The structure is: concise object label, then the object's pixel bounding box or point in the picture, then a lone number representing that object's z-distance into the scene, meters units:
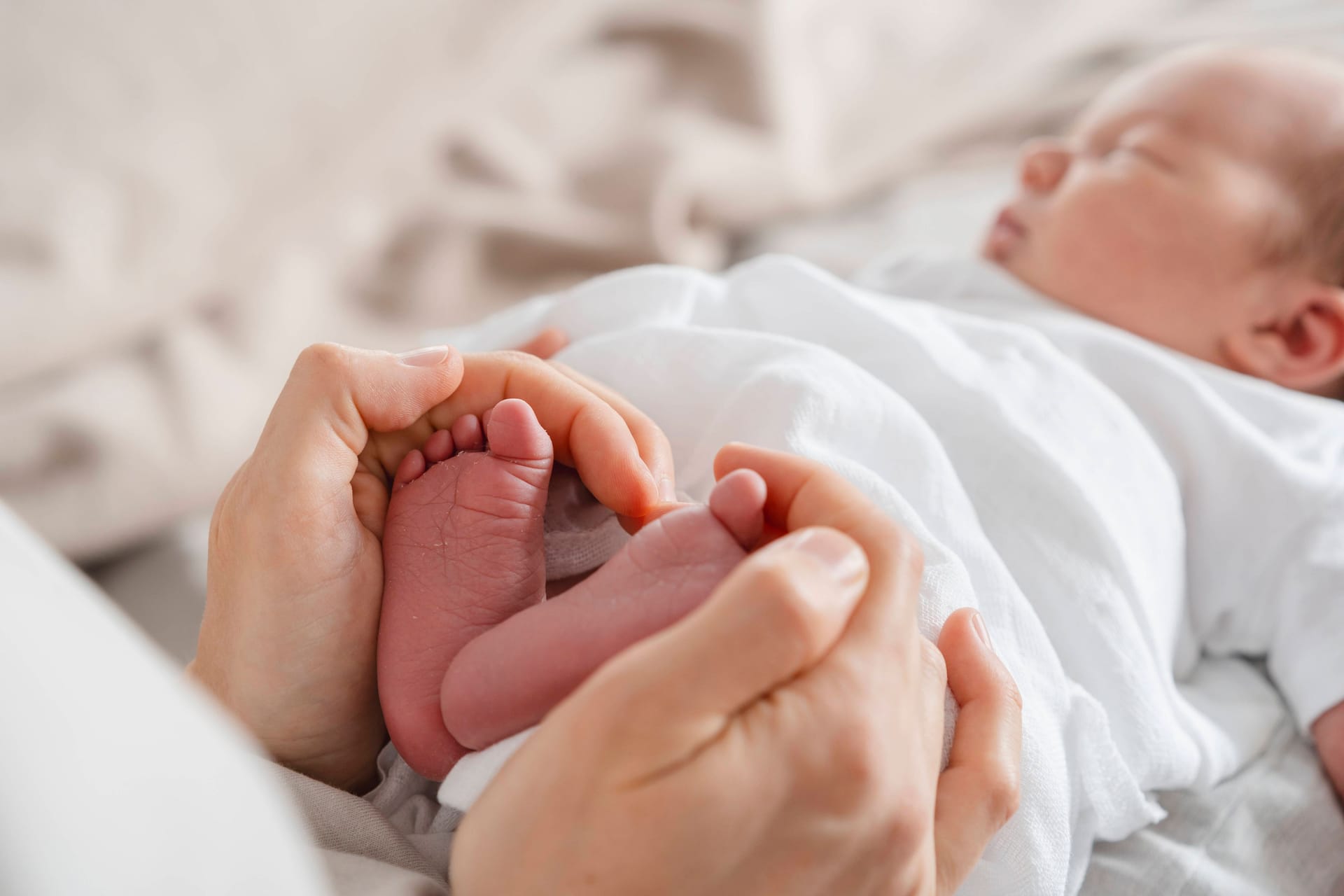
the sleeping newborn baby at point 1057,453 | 0.52
